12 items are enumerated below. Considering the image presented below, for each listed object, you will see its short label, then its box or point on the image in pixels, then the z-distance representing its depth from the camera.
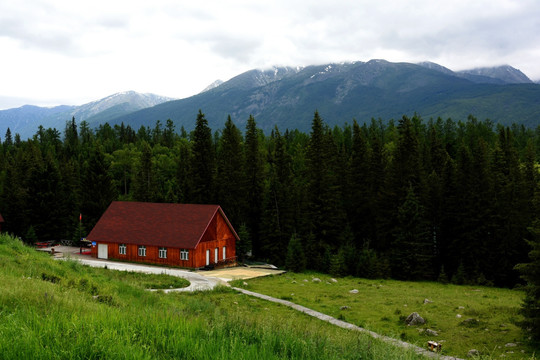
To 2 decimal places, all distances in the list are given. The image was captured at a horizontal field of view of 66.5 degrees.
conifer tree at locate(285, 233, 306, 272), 48.53
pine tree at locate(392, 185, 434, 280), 48.62
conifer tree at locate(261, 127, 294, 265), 55.44
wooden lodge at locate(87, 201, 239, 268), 46.91
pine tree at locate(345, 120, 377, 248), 57.47
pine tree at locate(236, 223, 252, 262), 54.53
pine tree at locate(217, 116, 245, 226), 59.47
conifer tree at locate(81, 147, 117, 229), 67.88
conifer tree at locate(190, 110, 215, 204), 60.94
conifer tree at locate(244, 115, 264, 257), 59.62
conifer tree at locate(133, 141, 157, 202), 70.81
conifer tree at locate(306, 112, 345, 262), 54.85
